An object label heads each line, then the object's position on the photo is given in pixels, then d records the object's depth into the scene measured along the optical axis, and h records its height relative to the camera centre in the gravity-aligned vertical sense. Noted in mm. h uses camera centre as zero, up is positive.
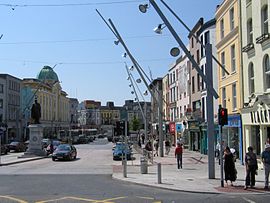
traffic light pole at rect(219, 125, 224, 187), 18262 -692
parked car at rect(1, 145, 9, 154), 54497 -2571
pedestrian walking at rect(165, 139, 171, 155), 46762 -1978
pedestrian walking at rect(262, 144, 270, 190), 17203 -1317
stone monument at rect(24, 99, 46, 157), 48219 -1394
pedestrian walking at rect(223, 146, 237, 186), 17953 -1573
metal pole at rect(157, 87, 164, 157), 42116 -530
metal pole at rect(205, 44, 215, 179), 20772 +494
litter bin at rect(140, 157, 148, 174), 24203 -2129
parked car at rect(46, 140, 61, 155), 51538 -2399
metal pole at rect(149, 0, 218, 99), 20734 +4340
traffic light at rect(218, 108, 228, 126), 18453 +478
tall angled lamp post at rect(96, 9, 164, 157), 38094 +6182
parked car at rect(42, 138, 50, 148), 58662 -2010
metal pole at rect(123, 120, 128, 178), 22605 -2213
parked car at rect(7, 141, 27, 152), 61256 -2552
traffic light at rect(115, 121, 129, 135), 25252 +26
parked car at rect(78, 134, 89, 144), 105638 -2759
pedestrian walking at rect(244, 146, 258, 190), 17438 -1488
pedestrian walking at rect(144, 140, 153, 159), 39700 -1695
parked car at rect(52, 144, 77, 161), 39812 -2209
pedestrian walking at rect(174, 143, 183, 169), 28102 -1688
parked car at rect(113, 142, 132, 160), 40128 -2388
